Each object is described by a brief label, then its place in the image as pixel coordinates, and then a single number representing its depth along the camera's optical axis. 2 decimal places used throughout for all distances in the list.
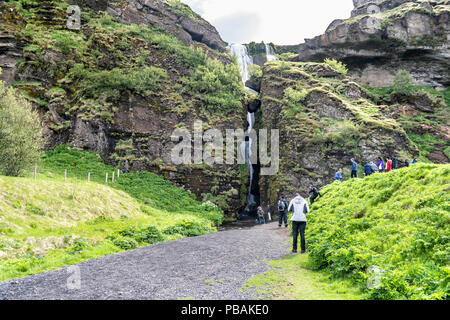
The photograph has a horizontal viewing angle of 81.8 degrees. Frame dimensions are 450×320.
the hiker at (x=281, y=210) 23.38
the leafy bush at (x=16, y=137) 20.44
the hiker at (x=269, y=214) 32.57
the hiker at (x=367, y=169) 24.20
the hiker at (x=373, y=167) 24.36
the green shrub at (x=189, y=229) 20.12
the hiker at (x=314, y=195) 23.66
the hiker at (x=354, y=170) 24.12
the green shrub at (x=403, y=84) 55.05
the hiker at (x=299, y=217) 12.23
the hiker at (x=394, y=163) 26.73
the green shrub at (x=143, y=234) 17.03
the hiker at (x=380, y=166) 25.81
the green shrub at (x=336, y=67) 53.25
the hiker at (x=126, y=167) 33.38
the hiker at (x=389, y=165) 24.84
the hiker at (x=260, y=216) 29.98
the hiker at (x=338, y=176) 26.33
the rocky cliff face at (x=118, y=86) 34.28
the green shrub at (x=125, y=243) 15.40
